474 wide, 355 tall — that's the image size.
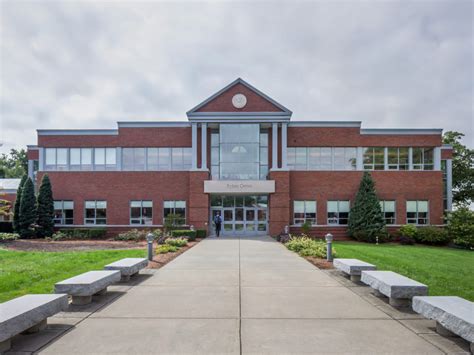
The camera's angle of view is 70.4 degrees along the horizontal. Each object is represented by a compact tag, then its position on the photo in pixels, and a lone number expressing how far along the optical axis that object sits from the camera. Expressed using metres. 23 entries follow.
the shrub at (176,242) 17.41
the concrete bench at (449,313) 4.66
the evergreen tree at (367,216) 25.12
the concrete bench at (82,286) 6.69
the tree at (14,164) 66.04
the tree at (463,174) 40.76
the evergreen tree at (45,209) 25.89
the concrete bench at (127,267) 8.94
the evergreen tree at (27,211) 25.05
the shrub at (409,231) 25.79
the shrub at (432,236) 25.25
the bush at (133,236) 23.62
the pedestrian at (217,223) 24.95
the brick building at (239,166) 26.91
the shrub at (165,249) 15.05
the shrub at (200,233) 24.31
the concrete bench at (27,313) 4.58
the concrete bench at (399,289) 6.61
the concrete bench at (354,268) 9.05
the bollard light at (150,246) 12.39
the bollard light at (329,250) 12.74
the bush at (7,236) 21.67
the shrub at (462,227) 24.77
